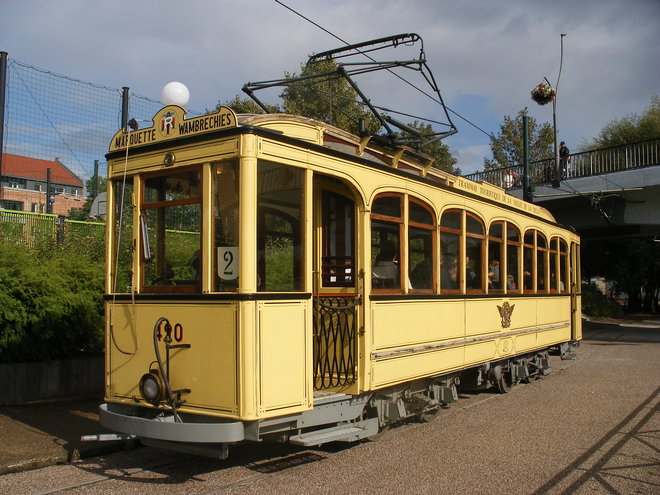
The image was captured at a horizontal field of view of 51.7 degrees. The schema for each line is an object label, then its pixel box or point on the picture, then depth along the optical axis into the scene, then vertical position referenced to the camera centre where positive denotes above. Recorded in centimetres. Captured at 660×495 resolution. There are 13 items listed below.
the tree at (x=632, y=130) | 4025 +930
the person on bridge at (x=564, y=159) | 2315 +428
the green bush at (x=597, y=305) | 3469 -112
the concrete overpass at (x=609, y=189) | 2111 +303
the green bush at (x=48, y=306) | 854 -24
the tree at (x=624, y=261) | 3766 +133
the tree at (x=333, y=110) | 1884 +508
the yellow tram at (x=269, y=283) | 543 +2
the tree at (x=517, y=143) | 3369 +707
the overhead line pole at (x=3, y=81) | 993 +302
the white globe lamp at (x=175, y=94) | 610 +173
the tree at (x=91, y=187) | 1615 +329
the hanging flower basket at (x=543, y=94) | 1850 +520
